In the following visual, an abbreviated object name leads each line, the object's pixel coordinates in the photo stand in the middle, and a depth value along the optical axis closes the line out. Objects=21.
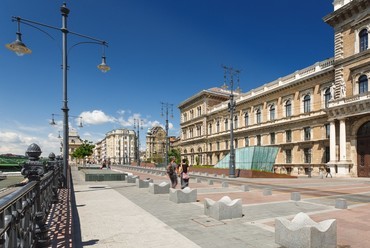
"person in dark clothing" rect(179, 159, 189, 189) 13.91
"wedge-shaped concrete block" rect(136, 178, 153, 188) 16.14
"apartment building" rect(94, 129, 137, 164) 145.62
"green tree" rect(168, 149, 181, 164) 65.19
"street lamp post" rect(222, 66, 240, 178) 26.76
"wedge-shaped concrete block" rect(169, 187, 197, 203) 10.69
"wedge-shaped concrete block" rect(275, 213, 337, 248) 5.20
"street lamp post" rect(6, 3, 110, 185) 13.44
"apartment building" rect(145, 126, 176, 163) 136.12
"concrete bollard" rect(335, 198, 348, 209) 9.63
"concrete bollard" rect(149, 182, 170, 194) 13.37
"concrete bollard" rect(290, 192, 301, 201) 11.43
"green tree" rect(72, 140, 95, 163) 60.38
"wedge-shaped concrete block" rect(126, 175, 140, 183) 19.71
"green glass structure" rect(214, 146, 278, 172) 31.36
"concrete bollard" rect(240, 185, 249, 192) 15.09
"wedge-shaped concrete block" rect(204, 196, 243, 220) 7.85
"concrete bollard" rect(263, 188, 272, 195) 13.24
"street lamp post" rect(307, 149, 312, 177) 32.05
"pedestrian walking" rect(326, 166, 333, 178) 29.06
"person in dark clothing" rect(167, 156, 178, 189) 14.83
